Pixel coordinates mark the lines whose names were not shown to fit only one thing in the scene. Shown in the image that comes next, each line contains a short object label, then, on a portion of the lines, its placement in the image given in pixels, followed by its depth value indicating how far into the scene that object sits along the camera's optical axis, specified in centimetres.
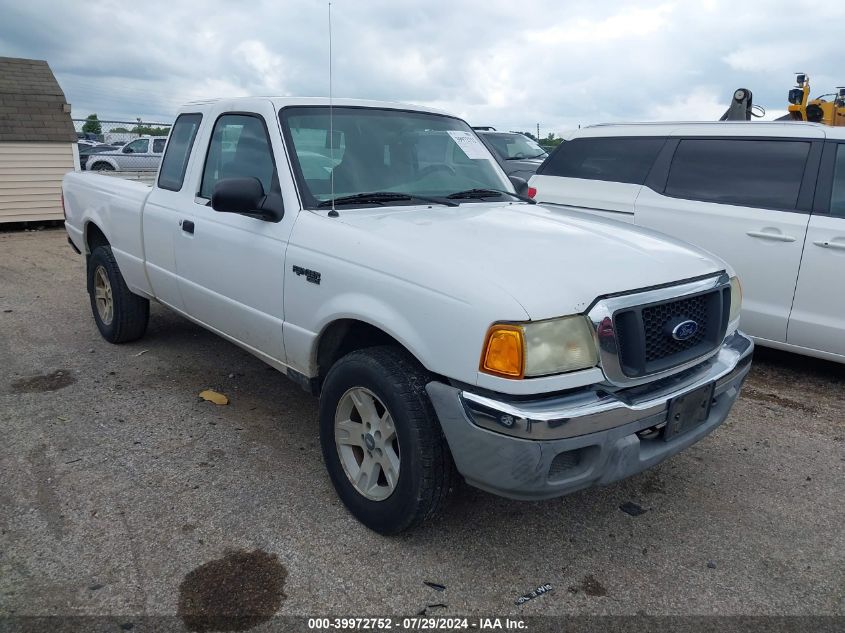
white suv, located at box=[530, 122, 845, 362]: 466
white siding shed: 1185
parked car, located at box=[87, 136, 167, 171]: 1827
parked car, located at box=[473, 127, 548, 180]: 1127
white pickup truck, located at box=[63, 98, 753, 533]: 242
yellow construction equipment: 1060
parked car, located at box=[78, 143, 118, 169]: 1960
